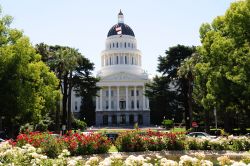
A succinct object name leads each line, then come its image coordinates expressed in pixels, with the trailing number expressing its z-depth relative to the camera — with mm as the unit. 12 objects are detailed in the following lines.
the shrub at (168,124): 65019
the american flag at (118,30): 109000
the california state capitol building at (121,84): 97562
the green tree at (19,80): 26844
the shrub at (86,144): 18125
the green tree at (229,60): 25984
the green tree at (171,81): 57000
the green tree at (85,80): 52969
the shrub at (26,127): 41031
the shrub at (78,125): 62378
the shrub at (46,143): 16844
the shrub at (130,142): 19562
